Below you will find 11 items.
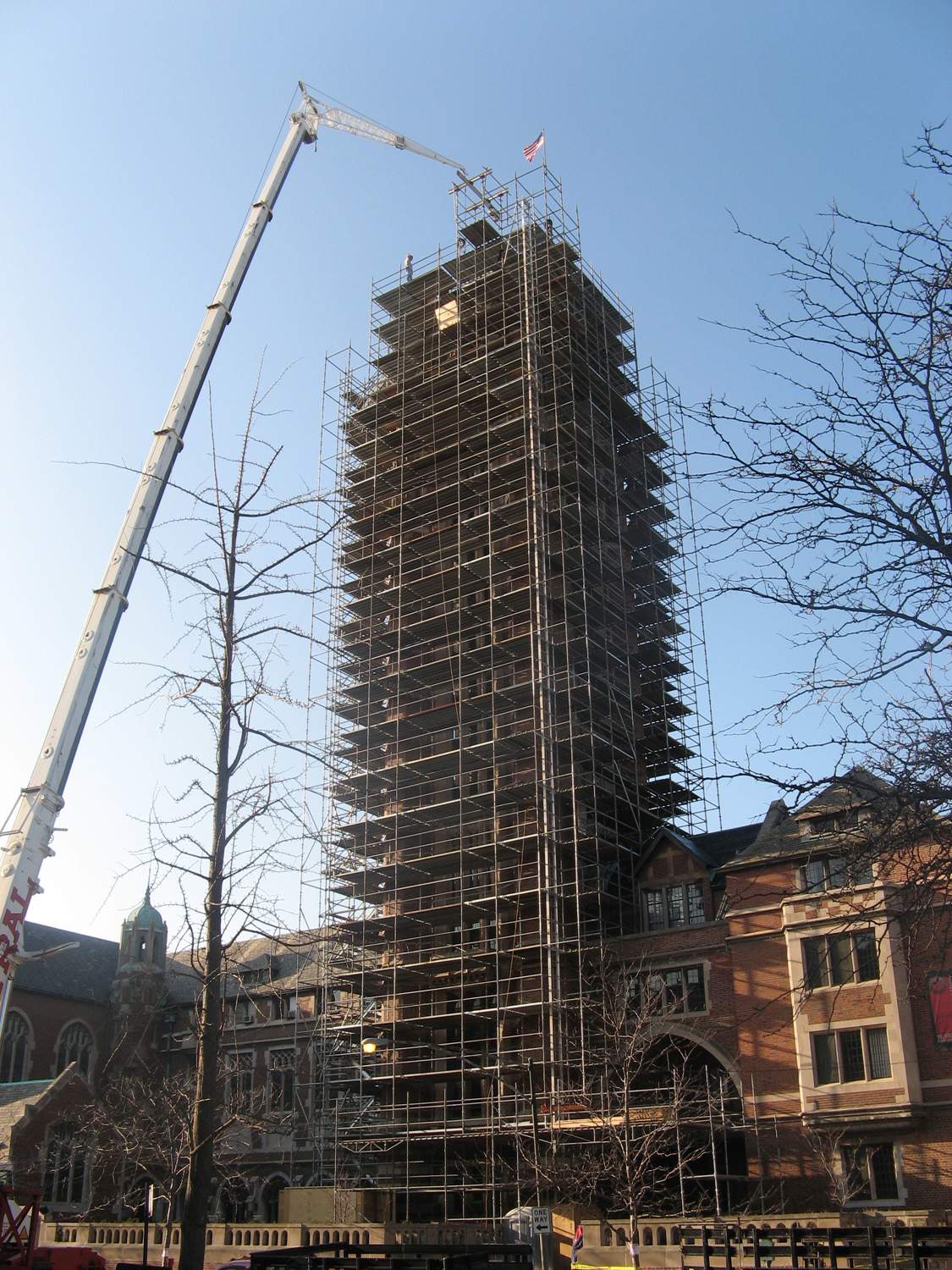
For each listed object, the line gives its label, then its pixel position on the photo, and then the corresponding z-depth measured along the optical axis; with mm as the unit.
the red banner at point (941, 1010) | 30812
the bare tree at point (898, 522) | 10586
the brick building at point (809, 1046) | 30828
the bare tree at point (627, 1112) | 30642
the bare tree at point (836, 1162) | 30547
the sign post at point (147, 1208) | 28531
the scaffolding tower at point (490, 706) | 39031
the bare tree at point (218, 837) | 14438
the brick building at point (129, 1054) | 49031
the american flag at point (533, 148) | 54062
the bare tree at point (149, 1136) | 36781
